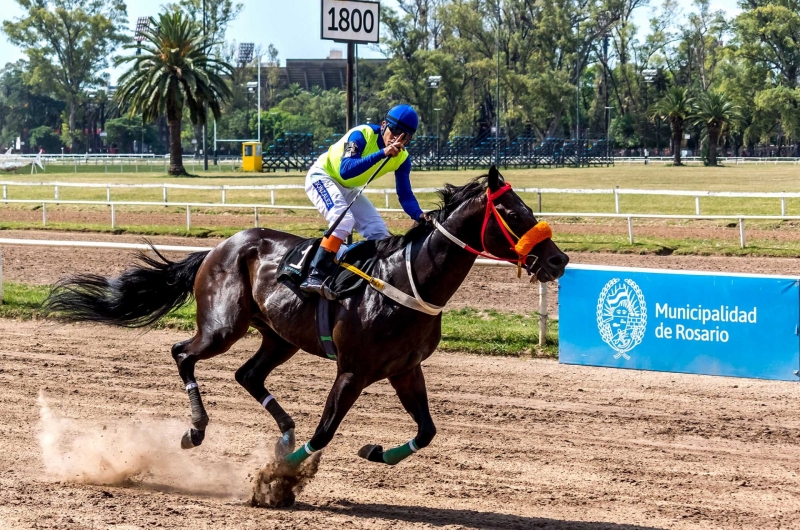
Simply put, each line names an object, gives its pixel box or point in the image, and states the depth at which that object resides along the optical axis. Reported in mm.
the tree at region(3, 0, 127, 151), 75312
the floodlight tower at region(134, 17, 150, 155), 84281
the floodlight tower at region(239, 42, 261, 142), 84000
